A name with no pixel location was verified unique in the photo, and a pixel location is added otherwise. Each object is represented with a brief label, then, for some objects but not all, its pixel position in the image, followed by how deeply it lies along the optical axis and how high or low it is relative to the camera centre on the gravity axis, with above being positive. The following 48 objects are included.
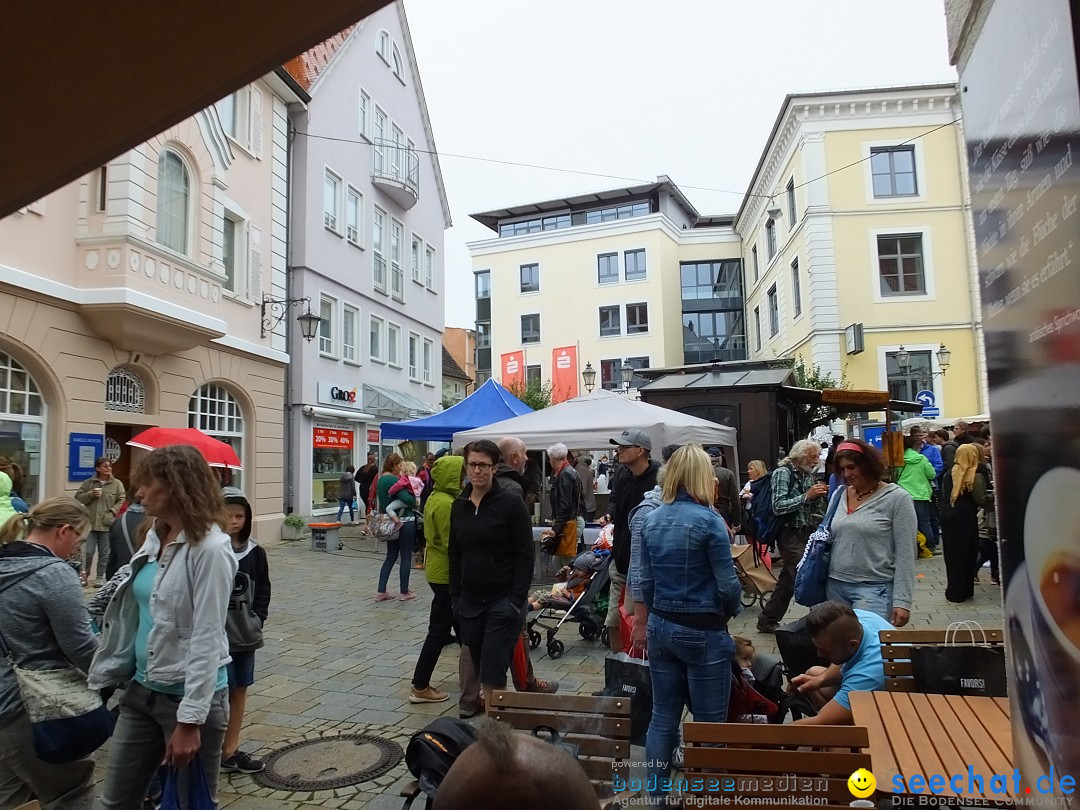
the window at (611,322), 47.69 +8.42
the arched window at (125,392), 12.72 +1.24
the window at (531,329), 49.81 +8.41
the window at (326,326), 20.11 +3.62
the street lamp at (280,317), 16.27 +3.29
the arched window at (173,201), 13.42 +4.88
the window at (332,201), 20.23 +7.22
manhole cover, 4.17 -1.85
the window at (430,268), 27.44 +7.06
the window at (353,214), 21.58 +7.28
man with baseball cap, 5.73 -0.36
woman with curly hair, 2.71 -0.67
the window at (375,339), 23.00 +3.70
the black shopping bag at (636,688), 4.12 -1.35
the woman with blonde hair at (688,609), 3.53 -0.79
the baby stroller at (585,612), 6.84 -1.58
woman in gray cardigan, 4.30 -0.59
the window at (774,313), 34.47 +6.44
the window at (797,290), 29.41 +6.34
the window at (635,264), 47.06 +11.99
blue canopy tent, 13.48 +0.67
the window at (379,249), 23.20 +6.64
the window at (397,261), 24.50 +6.55
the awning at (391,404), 22.45 +1.63
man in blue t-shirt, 3.49 -1.06
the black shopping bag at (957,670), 3.46 -1.10
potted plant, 17.27 -1.68
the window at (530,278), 49.81 +11.90
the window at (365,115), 22.45 +10.56
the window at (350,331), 21.45 +3.71
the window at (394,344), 24.46 +3.76
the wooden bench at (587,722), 3.03 -1.15
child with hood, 4.15 -0.91
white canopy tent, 9.88 +0.34
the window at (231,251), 16.22 +4.64
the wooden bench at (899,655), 3.64 -1.06
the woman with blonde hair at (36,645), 2.89 -0.73
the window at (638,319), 46.75 +8.43
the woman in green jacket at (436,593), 5.41 -1.04
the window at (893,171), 26.31 +9.86
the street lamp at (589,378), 21.80 +2.17
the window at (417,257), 26.36 +7.12
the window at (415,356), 26.30 +3.57
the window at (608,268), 47.84 +11.95
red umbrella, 6.16 +0.16
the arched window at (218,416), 15.05 +0.93
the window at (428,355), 27.47 +3.77
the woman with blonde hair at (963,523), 8.42 -0.94
